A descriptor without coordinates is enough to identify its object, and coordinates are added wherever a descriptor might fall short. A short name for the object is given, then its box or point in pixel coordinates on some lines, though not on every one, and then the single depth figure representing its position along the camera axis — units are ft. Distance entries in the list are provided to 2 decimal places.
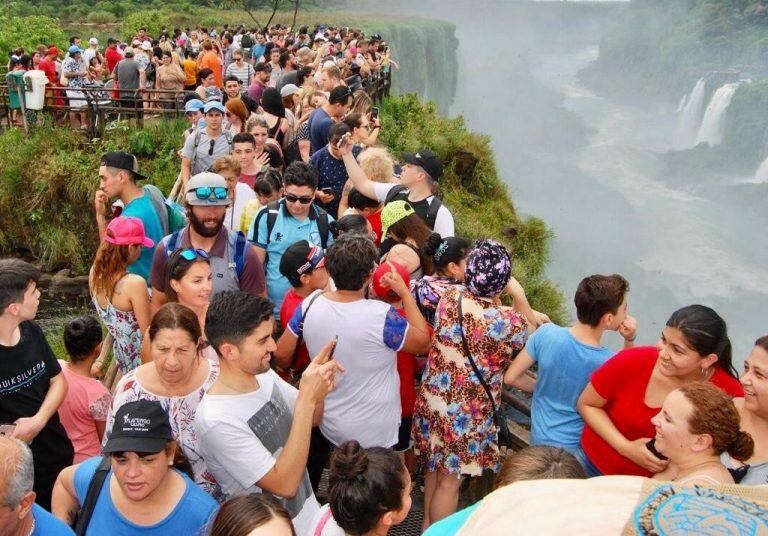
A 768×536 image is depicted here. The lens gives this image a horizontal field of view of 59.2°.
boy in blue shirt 10.48
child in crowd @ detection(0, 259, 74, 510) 10.20
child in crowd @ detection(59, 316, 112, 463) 11.71
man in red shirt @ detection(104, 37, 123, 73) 51.42
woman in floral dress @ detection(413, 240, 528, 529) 10.66
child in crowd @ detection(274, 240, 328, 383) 11.86
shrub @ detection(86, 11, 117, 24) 111.96
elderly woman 9.74
